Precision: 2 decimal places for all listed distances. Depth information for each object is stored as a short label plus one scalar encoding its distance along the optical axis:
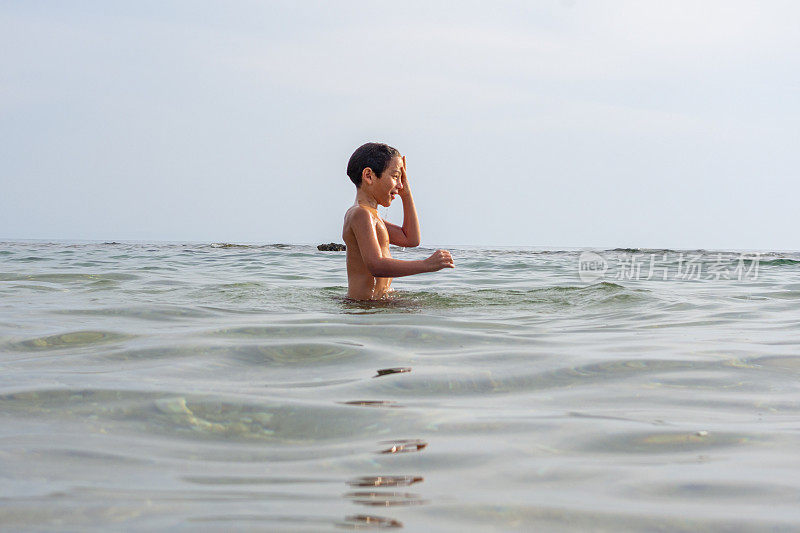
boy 5.49
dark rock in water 20.32
